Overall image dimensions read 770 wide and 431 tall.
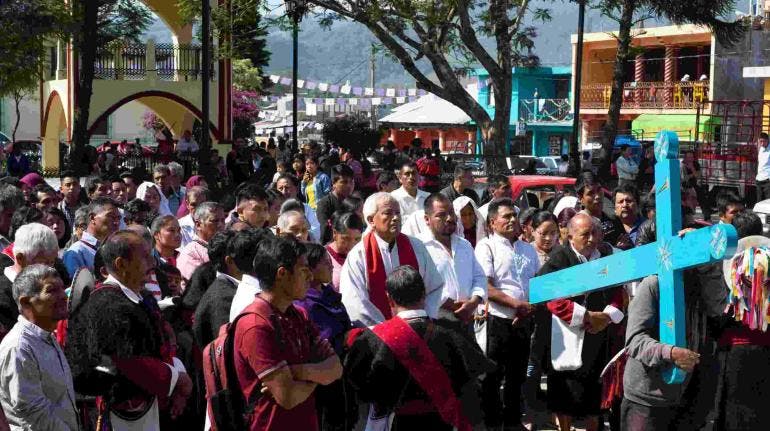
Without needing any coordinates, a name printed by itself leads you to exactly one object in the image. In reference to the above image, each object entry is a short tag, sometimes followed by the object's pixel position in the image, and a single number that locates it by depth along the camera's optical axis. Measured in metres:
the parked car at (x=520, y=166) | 27.39
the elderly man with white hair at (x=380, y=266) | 7.29
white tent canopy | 48.41
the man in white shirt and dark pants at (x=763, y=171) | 22.01
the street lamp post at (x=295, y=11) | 23.70
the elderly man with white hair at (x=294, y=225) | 8.25
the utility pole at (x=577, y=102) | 25.60
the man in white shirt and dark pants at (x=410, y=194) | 11.16
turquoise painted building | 53.28
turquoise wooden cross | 5.18
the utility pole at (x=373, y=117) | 49.72
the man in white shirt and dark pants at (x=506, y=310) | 8.67
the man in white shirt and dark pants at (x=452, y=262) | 8.02
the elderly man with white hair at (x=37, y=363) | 5.19
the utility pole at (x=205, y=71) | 18.97
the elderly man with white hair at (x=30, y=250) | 6.63
